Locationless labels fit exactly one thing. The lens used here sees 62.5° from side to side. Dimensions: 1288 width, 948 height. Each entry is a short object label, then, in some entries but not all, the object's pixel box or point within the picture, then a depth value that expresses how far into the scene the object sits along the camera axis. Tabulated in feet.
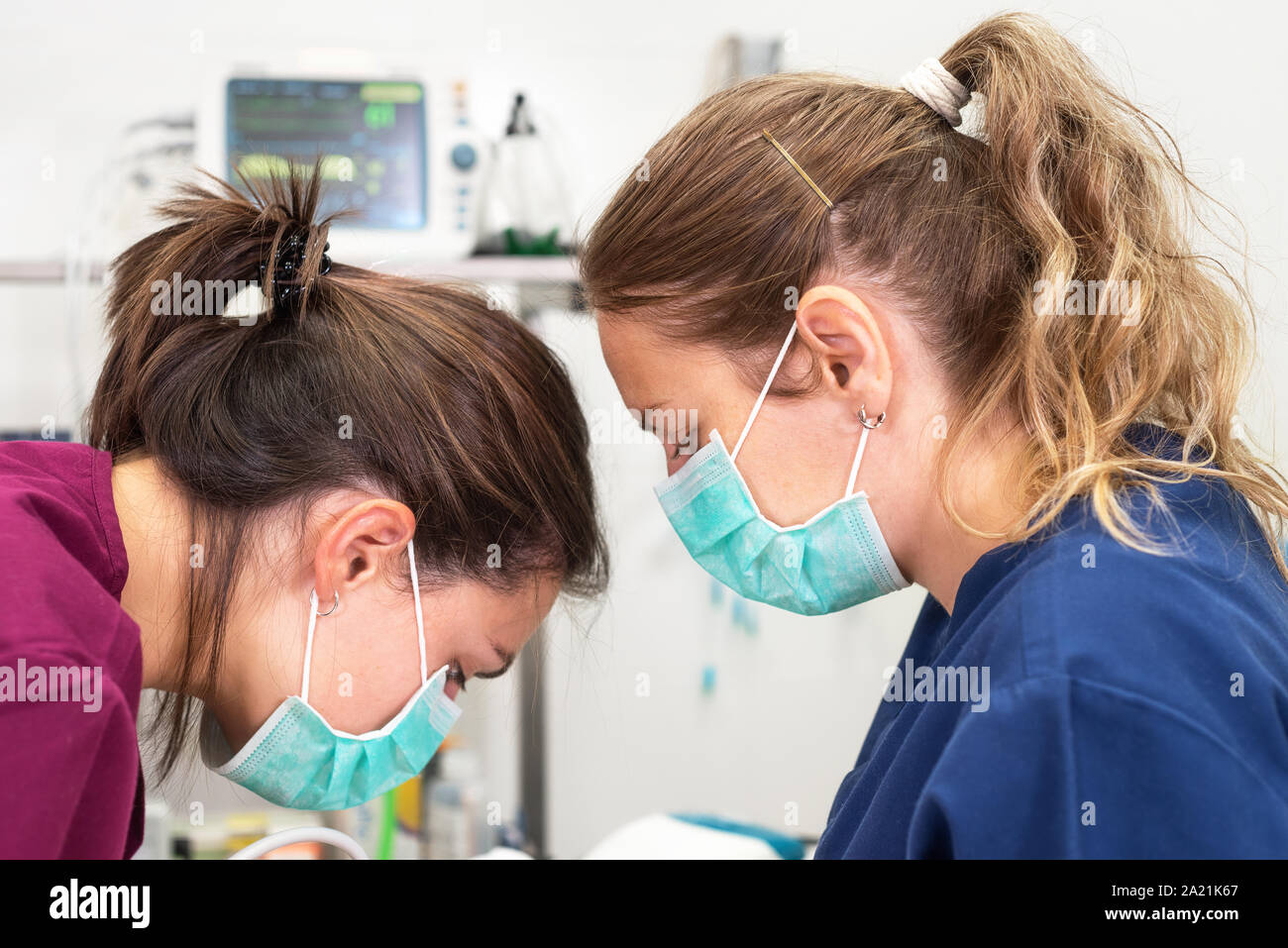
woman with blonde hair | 2.30
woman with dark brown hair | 3.02
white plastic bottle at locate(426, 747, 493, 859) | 5.66
